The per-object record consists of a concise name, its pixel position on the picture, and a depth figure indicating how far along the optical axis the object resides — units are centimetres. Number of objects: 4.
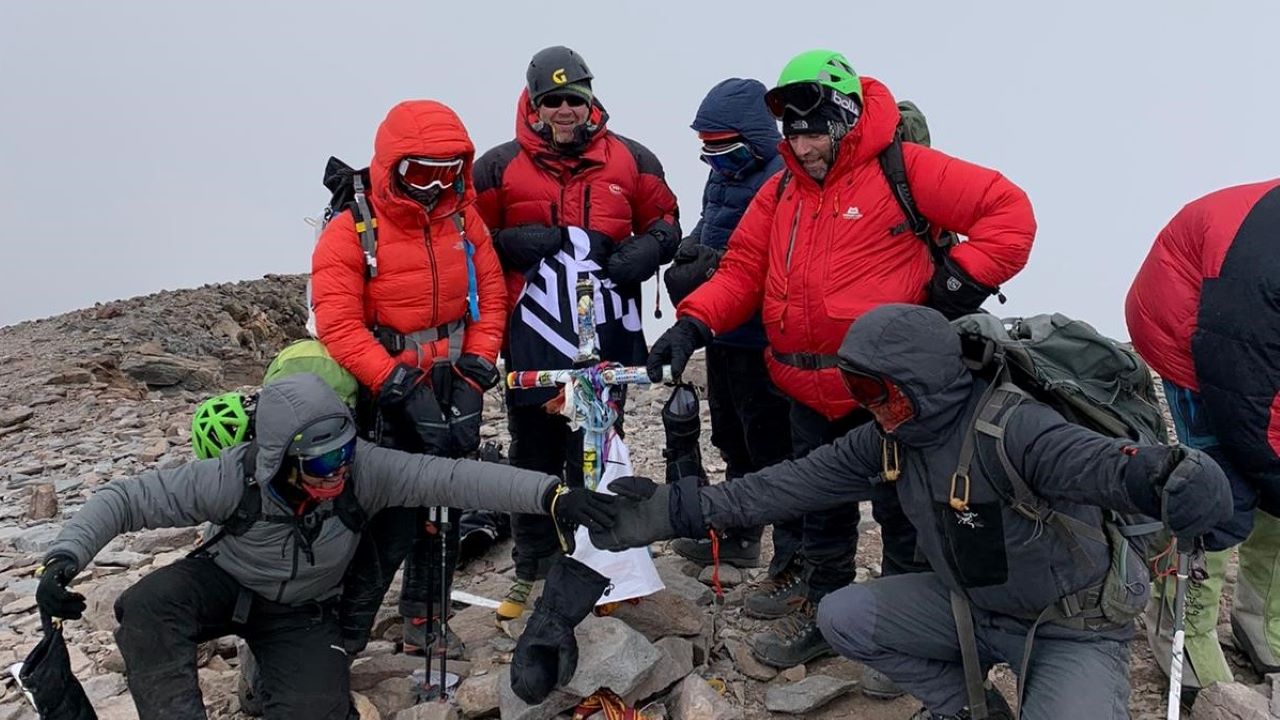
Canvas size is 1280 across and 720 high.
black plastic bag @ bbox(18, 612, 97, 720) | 419
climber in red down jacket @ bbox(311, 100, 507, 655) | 516
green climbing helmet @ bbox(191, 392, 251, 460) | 495
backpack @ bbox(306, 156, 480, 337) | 524
